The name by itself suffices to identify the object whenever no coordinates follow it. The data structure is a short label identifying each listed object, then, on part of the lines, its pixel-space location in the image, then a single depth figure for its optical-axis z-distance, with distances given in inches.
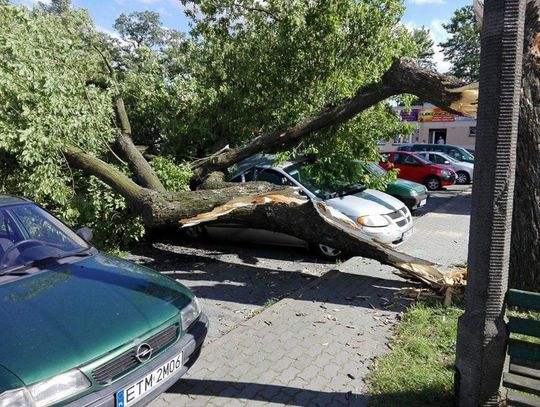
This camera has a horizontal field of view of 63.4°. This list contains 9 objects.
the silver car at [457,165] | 778.8
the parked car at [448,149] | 855.1
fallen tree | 243.6
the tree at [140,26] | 2042.3
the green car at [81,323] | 95.3
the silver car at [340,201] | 288.8
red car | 698.2
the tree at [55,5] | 1552.9
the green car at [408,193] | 442.6
